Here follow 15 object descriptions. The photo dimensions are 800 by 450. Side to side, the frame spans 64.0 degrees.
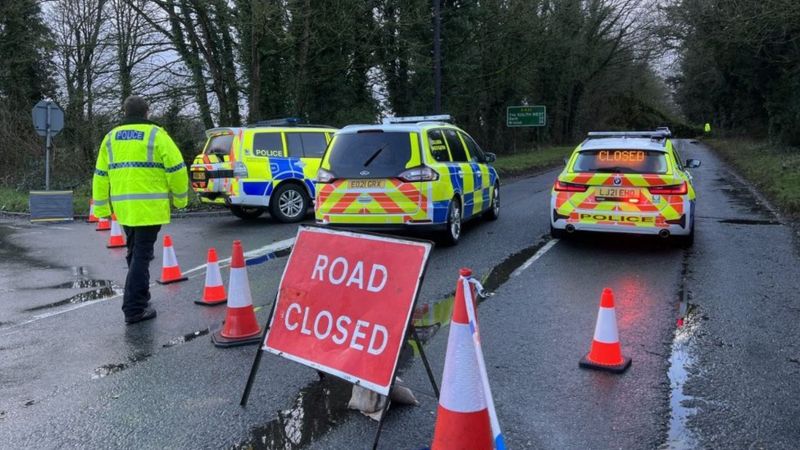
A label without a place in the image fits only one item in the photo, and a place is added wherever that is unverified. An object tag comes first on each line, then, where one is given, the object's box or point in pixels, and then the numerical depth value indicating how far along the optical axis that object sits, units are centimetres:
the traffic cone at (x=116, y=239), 1076
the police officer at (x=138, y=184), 591
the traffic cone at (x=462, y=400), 318
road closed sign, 355
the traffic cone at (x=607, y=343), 463
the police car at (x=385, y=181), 868
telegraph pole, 2161
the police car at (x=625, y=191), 854
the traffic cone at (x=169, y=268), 773
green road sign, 3503
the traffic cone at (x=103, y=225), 1300
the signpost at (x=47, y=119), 1688
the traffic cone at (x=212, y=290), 665
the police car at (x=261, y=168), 1216
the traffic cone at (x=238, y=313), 528
